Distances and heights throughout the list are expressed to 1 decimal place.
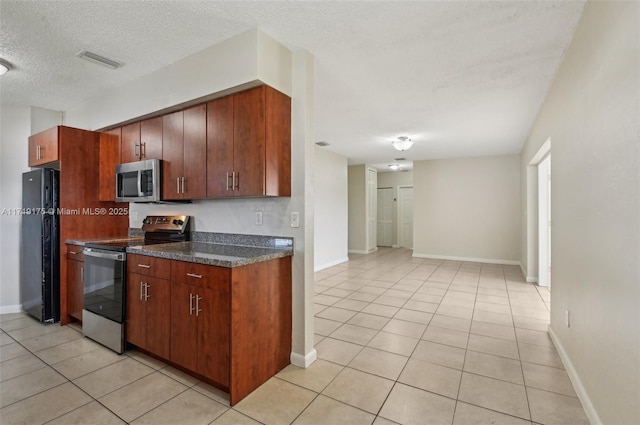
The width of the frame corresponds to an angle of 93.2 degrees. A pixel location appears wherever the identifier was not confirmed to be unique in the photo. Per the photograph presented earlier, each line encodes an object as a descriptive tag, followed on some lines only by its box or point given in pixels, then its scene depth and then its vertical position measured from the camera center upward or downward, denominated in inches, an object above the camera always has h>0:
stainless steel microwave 115.9 +12.6
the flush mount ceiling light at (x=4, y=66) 106.9 +52.6
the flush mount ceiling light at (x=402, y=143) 208.2 +48.1
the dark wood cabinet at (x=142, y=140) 118.4 +29.6
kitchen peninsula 78.8 -28.0
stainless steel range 102.7 -27.7
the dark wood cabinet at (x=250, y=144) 91.0 +21.6
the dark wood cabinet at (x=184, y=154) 104.8 +21.2
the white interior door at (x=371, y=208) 334.3 +4.7
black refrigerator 129.6 -13.9
